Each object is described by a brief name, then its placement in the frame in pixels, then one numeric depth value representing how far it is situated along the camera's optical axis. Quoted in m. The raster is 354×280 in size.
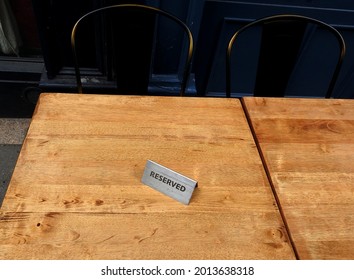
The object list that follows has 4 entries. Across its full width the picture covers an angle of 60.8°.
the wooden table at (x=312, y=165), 0.70
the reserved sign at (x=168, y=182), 0.72
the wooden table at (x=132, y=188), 0.65
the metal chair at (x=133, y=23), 1.17
